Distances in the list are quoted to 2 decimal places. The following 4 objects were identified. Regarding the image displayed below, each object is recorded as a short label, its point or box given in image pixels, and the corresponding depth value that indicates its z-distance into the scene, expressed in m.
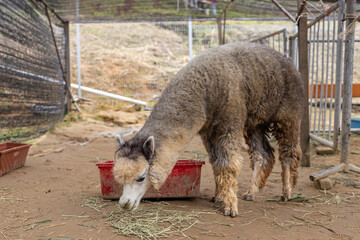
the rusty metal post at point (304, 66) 5.92
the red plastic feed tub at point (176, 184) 4.03
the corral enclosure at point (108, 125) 3.34
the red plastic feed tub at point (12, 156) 5.20
